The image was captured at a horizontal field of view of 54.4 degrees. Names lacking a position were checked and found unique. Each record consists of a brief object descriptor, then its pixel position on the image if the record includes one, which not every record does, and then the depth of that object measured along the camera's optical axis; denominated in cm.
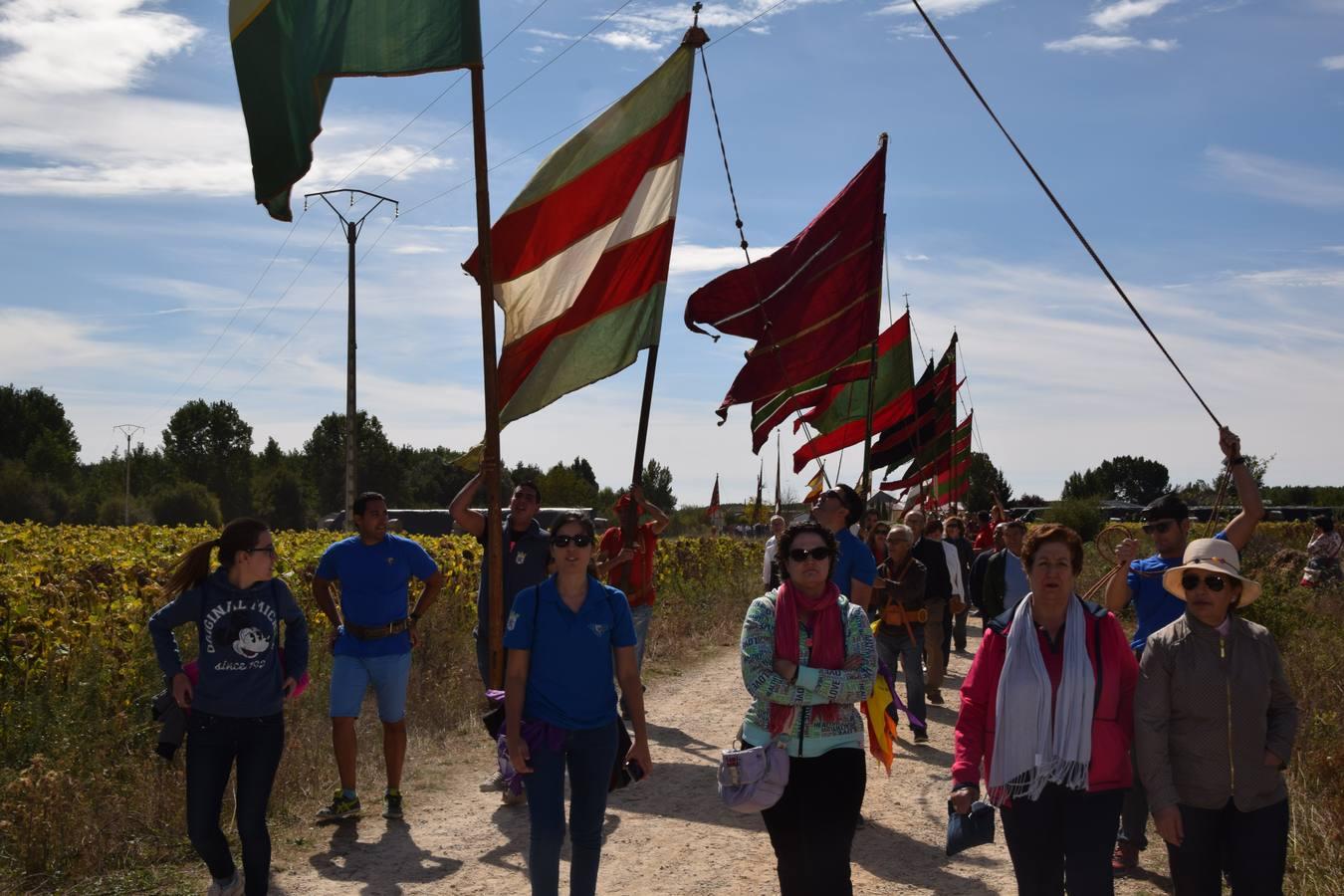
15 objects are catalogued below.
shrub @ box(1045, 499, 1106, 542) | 5656
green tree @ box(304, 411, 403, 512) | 9956
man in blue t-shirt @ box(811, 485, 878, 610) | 792
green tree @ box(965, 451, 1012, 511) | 7941
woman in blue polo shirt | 540
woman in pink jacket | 464
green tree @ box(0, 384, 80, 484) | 8825
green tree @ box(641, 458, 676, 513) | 9992
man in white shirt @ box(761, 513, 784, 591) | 1006
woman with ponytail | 585
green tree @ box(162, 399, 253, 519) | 10305
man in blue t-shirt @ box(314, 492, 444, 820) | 773
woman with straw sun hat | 468
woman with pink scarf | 507
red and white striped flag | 854
